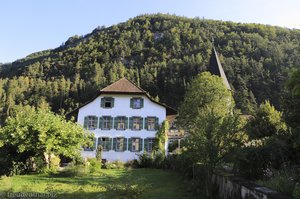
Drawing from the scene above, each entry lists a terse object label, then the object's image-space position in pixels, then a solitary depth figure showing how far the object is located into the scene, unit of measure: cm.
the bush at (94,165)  2116
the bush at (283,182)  674
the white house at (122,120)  3244
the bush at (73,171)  1836
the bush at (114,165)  2585
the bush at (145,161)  2678
